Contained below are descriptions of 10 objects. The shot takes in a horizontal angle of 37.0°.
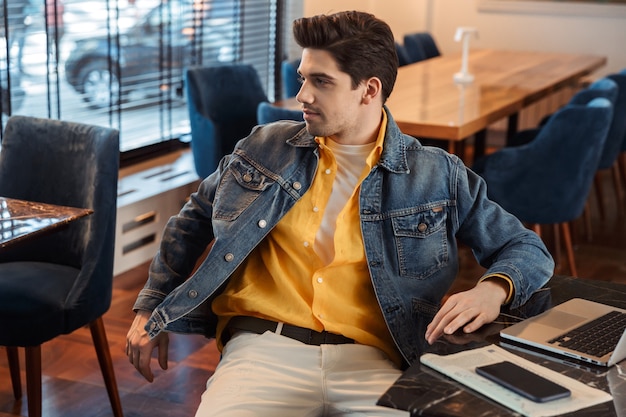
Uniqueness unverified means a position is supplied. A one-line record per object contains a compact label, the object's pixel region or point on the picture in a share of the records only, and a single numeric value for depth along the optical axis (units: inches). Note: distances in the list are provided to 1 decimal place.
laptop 57.6
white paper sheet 50.3
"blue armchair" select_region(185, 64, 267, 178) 162.7
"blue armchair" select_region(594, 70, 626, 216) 185.8
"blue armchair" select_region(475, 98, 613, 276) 146.3
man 69.2
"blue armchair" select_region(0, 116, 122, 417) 98.9
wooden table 147.9
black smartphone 51.1
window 156.7
